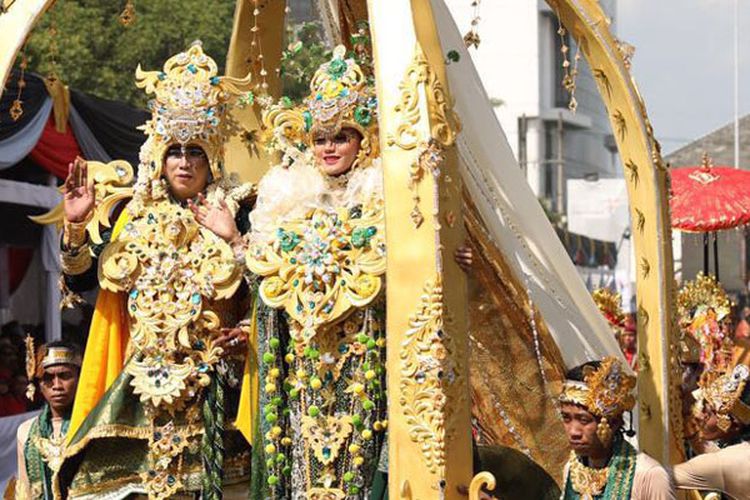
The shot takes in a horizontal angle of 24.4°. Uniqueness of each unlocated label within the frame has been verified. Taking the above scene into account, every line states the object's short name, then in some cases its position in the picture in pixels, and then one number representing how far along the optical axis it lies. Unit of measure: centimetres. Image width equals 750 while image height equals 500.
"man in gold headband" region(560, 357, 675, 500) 571
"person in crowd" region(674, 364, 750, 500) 599
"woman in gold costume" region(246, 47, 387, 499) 619
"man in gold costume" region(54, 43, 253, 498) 664
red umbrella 1031
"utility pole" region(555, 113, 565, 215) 3766
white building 4166
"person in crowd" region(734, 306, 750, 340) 1174
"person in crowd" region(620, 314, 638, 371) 991
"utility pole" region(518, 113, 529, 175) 4116
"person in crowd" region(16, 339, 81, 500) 696
